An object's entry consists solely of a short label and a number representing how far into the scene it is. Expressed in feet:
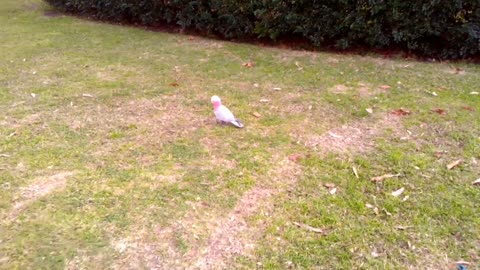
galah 10.32
